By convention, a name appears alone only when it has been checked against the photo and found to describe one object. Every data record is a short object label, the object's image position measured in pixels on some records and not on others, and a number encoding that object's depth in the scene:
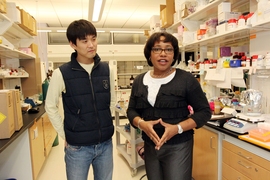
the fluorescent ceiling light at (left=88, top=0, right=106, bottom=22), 3.36
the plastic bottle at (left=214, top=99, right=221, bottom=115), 2.04
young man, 1.25
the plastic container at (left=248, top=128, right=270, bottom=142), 1.32
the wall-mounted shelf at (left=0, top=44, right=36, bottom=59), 2.18
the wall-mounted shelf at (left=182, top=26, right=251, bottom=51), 1.77
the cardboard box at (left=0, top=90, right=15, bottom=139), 1.60
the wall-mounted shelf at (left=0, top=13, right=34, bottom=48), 2.43
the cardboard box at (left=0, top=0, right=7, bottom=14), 2.11
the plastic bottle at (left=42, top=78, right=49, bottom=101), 3.94
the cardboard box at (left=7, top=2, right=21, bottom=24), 2.53
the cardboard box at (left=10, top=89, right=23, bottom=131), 1.79
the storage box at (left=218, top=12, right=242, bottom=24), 1.90
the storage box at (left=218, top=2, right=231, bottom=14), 1.92
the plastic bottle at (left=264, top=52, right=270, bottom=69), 1.61
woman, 1.17
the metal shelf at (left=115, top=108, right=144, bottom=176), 2.60
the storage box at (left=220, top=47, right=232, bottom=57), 2.21
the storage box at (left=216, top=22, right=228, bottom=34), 1.88
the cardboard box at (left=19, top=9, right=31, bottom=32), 2.82
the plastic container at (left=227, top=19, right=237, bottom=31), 1.78
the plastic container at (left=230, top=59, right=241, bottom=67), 1.93
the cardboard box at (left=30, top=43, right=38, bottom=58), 3.85
